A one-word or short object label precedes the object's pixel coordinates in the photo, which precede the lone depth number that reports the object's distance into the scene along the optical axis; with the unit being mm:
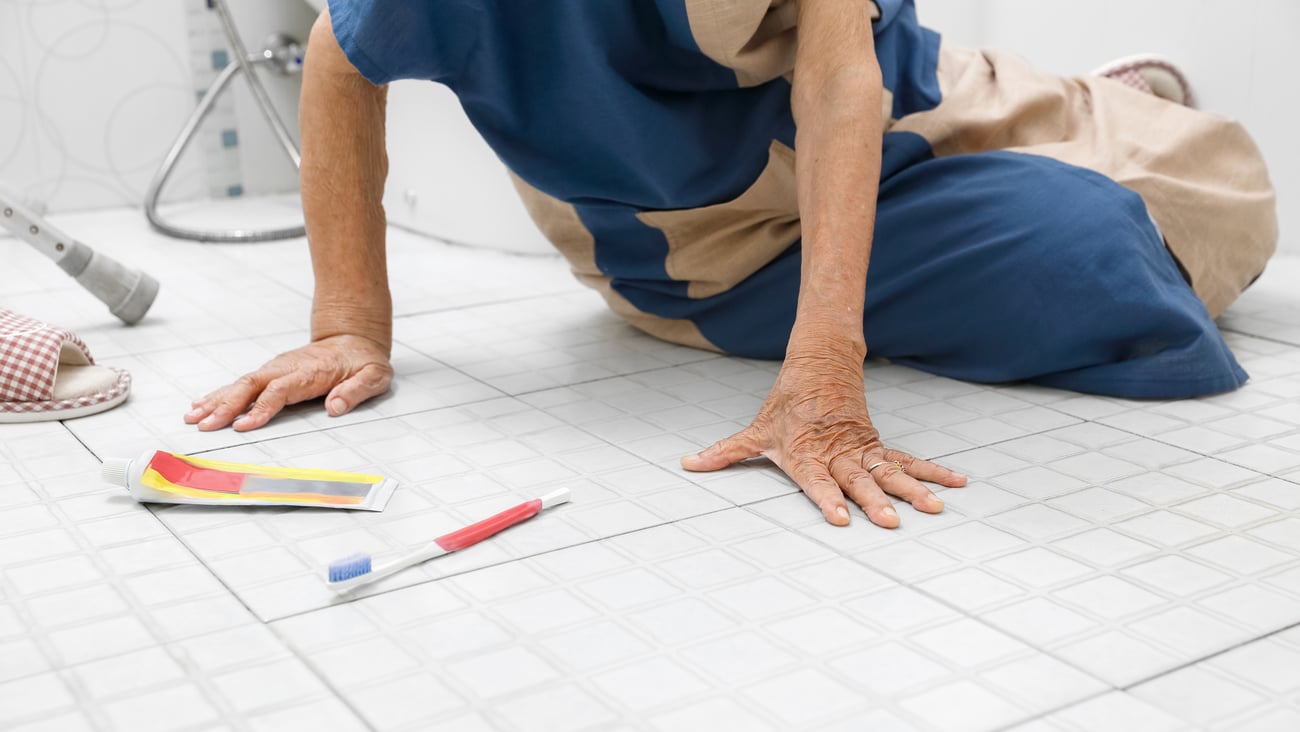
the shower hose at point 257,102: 2249
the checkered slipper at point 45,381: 1277
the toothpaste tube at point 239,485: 1044
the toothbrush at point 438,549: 894
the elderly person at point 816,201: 1152
